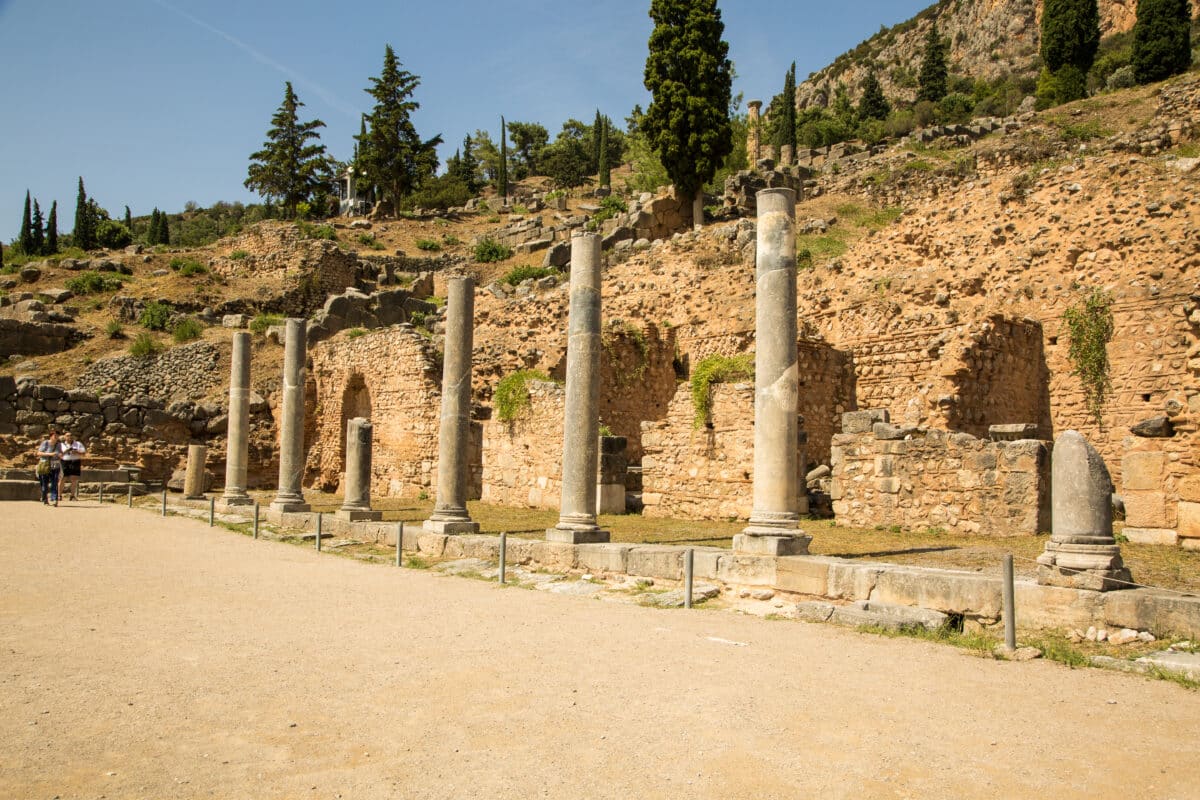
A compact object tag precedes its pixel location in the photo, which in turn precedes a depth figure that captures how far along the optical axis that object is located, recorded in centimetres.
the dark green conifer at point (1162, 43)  4659
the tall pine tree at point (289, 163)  5972
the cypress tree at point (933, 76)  7394
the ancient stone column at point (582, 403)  1255
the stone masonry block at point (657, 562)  1044
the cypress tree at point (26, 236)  6066
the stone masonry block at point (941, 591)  758
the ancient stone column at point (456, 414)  1446
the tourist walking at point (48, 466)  2114
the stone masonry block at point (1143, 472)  1202
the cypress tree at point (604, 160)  7156
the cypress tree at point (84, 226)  6388
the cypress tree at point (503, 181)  7116
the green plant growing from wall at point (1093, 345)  1709
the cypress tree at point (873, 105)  7356
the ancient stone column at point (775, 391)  1023
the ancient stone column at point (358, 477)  1689
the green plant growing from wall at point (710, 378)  1689
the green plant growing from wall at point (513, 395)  2095
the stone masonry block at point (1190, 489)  1124
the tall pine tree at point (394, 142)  6231
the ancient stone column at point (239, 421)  2197
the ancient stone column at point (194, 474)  2433
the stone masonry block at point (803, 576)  912
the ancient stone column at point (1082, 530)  721
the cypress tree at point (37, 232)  6200
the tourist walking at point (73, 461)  2240
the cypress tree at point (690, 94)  3959
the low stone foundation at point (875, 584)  688
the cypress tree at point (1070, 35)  5622
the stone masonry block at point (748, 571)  969
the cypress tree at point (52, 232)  6075
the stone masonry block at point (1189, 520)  1120
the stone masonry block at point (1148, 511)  1193
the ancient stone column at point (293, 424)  1922
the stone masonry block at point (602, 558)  1107
